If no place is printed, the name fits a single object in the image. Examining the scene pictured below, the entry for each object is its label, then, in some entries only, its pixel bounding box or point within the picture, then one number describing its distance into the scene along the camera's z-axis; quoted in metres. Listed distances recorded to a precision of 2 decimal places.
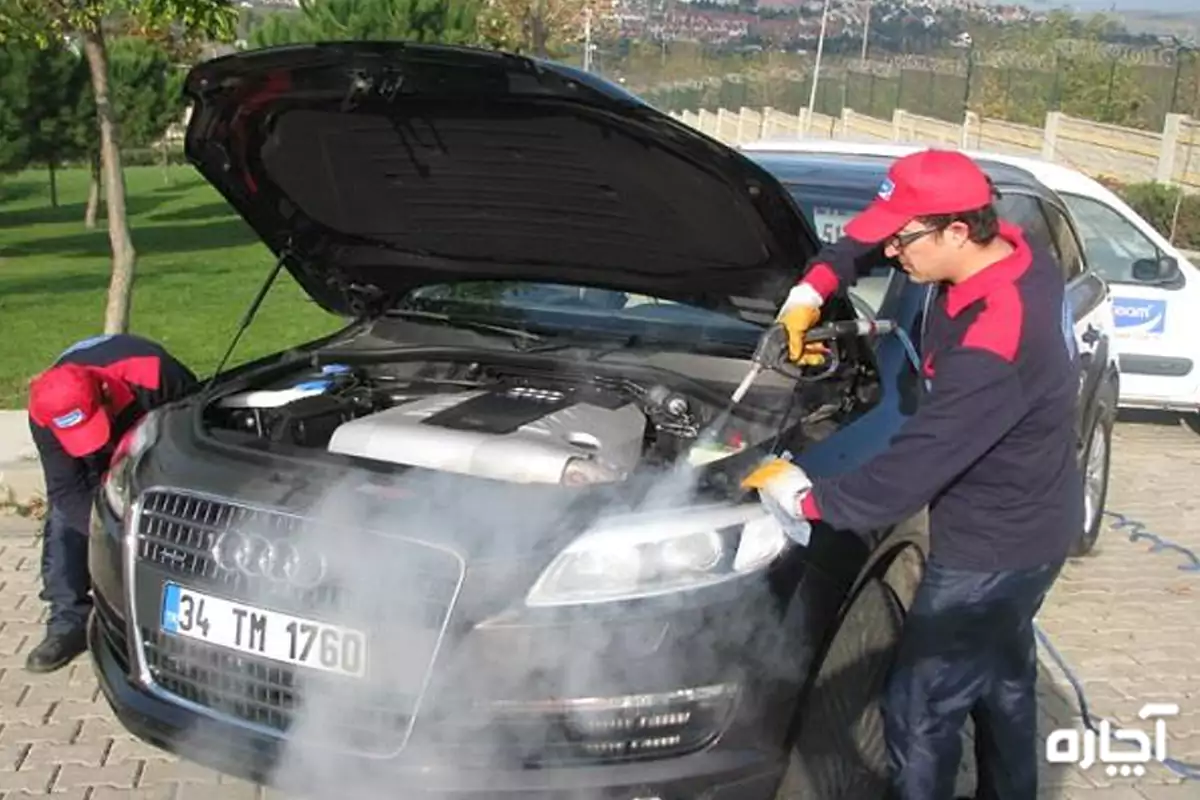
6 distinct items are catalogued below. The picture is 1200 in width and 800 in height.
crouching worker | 3.84
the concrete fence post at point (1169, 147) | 27.03
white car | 7.82
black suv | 2.68
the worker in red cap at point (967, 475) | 2.79
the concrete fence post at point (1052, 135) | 31.17
